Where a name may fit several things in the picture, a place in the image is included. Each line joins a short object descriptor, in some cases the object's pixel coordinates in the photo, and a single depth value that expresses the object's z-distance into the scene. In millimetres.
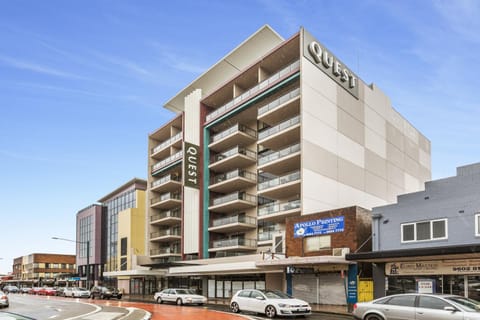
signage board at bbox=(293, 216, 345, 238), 28938
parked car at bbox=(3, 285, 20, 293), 75188
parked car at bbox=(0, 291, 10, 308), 28581
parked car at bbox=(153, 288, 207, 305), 31734
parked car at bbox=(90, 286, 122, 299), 44781
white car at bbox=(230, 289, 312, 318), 20703
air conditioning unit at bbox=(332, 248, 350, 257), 27656
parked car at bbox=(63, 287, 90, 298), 49344
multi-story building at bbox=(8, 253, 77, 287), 117500
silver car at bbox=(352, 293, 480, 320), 13438
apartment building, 37844
